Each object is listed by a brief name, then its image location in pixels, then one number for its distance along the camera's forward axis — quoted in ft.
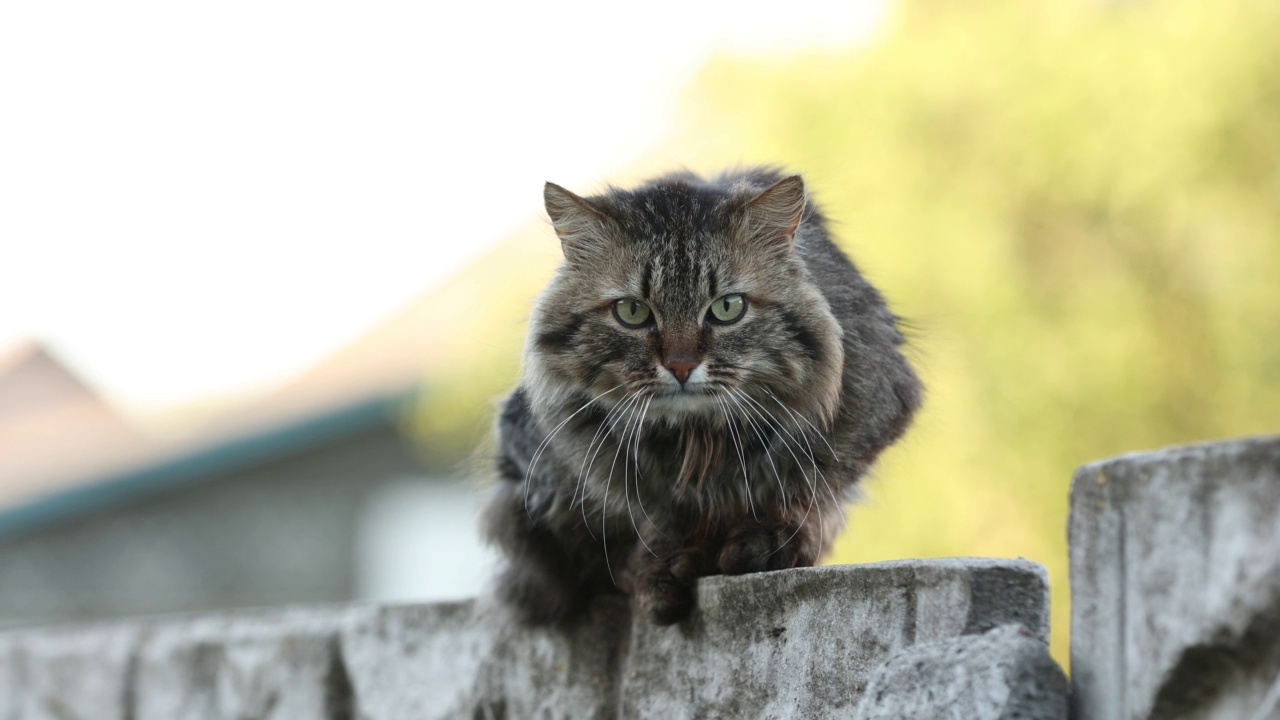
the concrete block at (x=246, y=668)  21.89
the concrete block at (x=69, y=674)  26.13
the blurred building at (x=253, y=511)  69.97
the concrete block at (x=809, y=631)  10.87
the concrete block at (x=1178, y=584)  8.39
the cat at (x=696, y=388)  15.55
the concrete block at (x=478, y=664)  17.37
